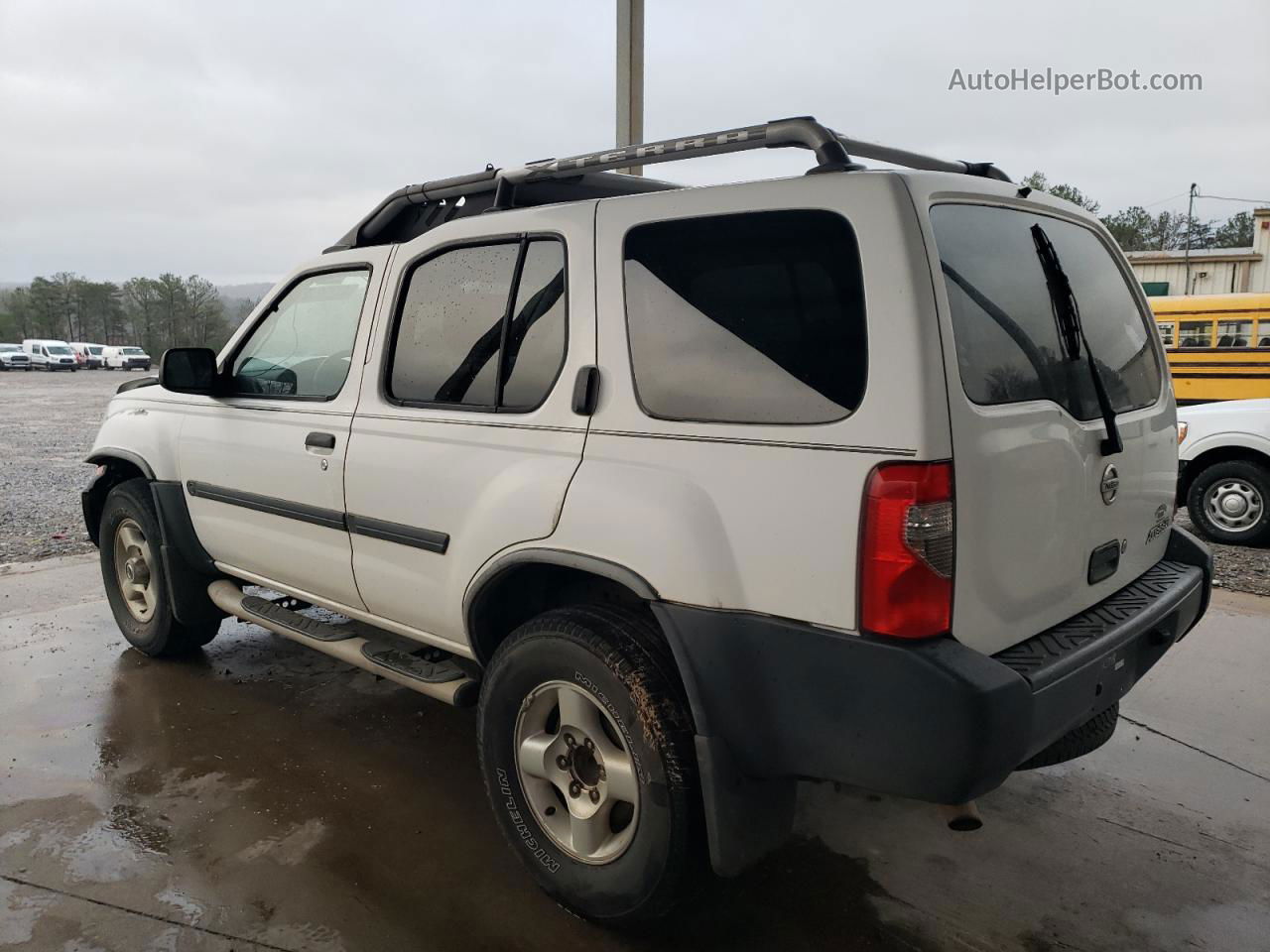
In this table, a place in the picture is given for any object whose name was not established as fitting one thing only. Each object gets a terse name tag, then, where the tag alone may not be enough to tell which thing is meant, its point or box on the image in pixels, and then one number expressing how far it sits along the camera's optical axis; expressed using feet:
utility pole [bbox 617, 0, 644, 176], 26.35
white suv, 6.49
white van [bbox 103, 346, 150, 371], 154.10
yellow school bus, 40.01
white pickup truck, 23.00
